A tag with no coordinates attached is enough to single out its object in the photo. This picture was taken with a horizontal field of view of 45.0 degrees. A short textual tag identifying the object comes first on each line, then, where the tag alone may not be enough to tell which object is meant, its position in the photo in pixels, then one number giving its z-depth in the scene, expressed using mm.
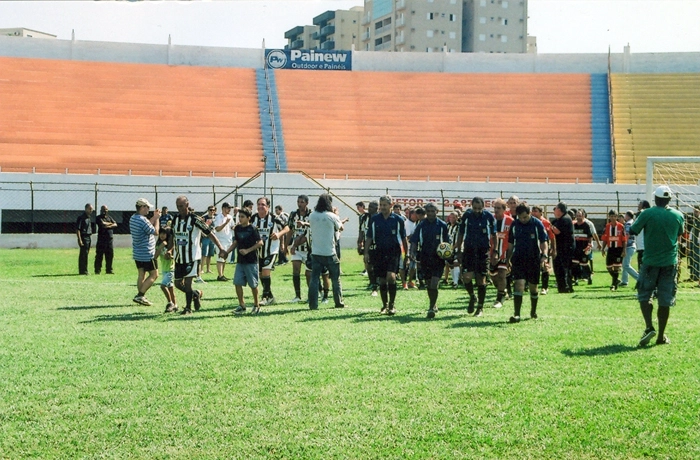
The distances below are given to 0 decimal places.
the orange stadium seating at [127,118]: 37500
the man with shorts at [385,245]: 13602
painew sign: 49375
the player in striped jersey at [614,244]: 18875
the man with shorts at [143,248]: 14562
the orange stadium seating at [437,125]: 39531
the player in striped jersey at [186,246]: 13688
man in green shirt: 10094
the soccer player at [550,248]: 14889
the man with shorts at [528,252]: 12727
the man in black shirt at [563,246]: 17625
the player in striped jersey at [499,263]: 13805
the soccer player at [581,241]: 19391
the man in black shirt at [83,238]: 21922
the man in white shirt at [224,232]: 20500
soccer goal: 18922
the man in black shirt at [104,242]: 22156
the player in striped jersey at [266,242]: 15258
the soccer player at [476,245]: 13305
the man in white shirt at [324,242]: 14312
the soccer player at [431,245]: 13172
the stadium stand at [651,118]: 40594
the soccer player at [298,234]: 15687
